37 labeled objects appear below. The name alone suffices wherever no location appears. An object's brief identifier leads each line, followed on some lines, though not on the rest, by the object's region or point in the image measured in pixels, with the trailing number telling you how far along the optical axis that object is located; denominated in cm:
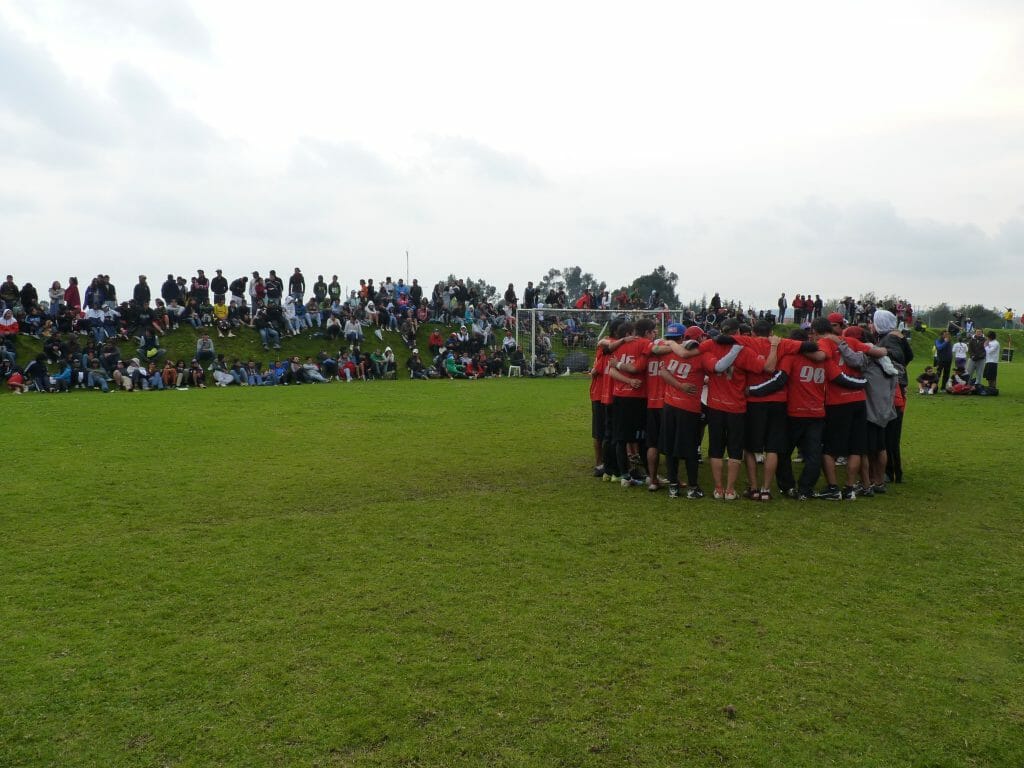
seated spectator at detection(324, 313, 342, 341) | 2887
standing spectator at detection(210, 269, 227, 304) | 2830
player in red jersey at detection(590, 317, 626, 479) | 909
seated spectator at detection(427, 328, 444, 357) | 2964
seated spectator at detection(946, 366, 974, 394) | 1981
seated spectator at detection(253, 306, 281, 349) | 2748
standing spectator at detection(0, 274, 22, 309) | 2429
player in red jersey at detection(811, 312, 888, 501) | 825
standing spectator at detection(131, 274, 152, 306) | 2673
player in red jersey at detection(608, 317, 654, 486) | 870
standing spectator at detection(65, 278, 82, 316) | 2558
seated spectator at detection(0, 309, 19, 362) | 2228
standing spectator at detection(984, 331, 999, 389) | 1983
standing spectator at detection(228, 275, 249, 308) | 2870
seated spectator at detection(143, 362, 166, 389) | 2204
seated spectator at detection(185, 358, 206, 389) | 2298
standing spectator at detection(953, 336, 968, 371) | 2069
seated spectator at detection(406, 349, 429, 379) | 2683
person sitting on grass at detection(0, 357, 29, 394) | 2045
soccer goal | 2800
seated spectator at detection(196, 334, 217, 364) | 2528
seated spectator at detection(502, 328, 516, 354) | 2973
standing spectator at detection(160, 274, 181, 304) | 2753
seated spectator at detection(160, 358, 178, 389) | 2255
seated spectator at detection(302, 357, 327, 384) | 2491
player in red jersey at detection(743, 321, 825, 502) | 816
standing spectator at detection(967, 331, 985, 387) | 2002
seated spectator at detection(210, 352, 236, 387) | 2356
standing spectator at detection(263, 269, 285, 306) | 2906
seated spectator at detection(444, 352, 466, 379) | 2736
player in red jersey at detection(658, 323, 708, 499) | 814
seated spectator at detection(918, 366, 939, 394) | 2025
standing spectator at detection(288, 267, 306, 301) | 2909
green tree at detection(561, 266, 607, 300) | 9294
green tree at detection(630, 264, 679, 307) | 7112
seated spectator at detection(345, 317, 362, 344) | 2881
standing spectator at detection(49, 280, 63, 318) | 2488
